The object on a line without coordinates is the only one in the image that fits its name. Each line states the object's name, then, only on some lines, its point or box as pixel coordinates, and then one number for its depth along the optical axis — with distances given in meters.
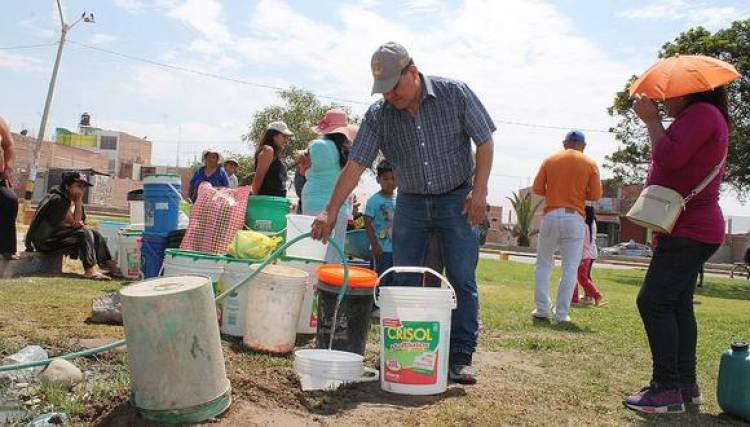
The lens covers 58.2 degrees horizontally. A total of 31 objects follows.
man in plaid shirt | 3.94
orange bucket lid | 4.10
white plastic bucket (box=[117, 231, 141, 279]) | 7.96
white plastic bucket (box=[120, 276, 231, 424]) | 2.84
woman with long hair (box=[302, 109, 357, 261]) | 5.64
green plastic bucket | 5.84
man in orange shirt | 6.76
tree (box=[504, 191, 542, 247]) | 38.56
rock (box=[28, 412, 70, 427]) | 2.81
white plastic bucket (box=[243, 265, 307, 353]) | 4.29
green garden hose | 3.06
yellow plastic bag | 4.79
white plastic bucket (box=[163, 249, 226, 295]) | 4.75
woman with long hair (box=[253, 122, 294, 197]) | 6.98
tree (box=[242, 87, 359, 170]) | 36.97
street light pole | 28.79
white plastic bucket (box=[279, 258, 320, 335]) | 4.84
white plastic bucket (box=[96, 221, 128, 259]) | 8.73
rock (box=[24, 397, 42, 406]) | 3.08
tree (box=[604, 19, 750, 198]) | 20.05
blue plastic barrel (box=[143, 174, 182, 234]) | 6.57
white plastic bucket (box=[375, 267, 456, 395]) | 3.61
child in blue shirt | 6.35
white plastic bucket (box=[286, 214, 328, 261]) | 5.09
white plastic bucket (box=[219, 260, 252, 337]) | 4.70
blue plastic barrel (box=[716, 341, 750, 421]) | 3.50
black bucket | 4.11
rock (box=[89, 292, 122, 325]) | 4.81
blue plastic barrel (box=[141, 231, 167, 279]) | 6.37
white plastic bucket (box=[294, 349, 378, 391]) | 3.57
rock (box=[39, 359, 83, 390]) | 3.26
